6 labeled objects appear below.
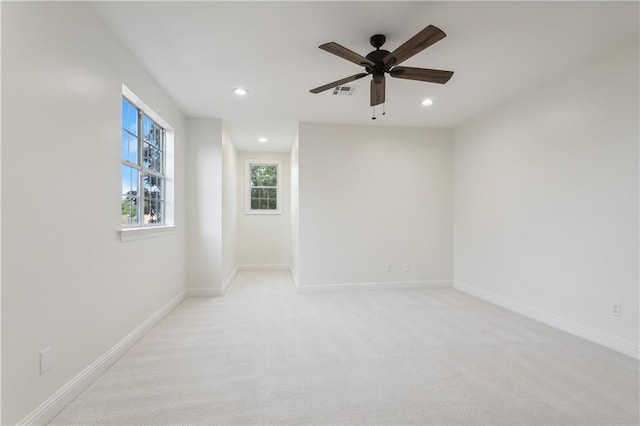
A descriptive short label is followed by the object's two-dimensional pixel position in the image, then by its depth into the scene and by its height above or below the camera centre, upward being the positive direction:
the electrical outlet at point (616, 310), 2.58 -0.83
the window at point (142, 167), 2.78 +0.45
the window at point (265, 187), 6.87 +0.56
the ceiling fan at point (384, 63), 2.05 +1.10
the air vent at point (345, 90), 3.34 +1.35
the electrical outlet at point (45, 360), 1.61 -0.79
